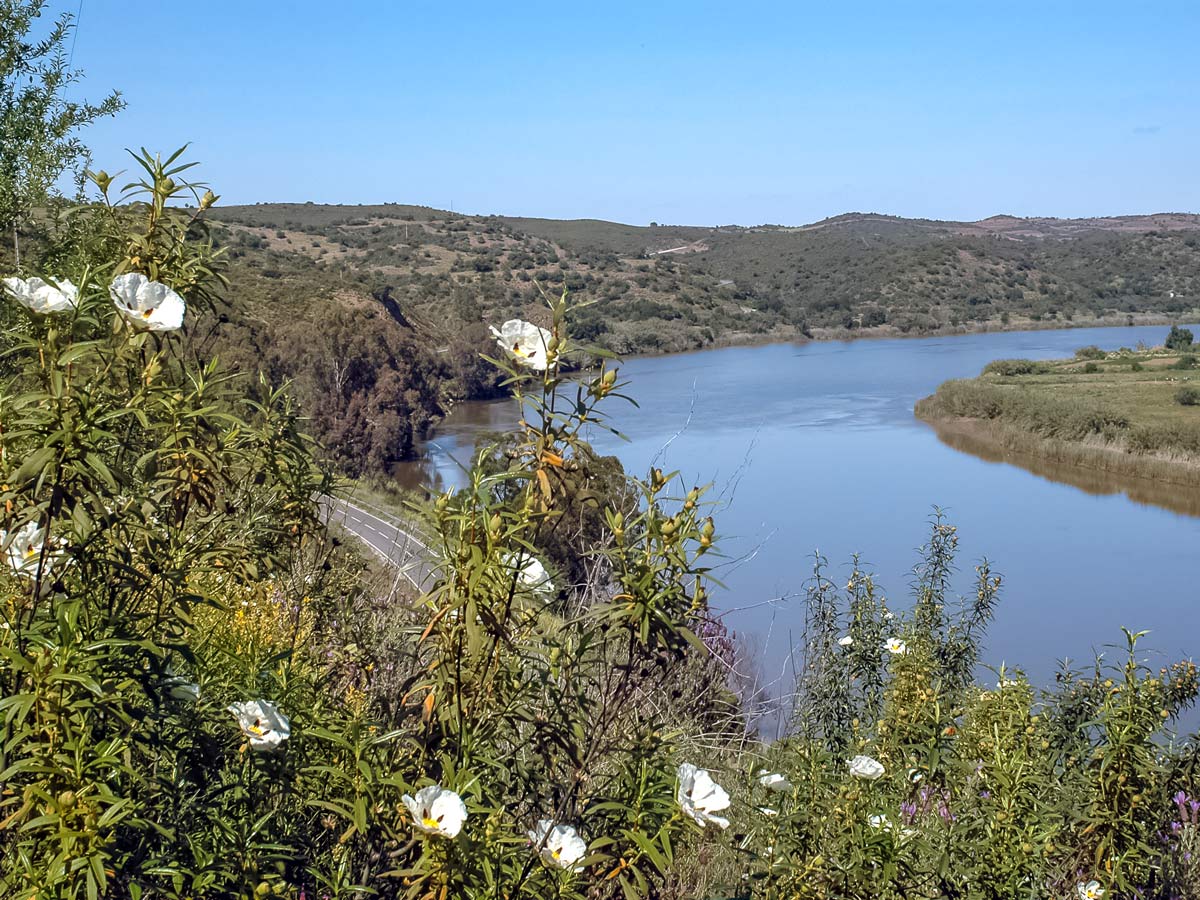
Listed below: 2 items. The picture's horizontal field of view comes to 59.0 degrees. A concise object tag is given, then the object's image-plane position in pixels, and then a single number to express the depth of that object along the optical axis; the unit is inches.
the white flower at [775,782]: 73.2
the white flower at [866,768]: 82.4
